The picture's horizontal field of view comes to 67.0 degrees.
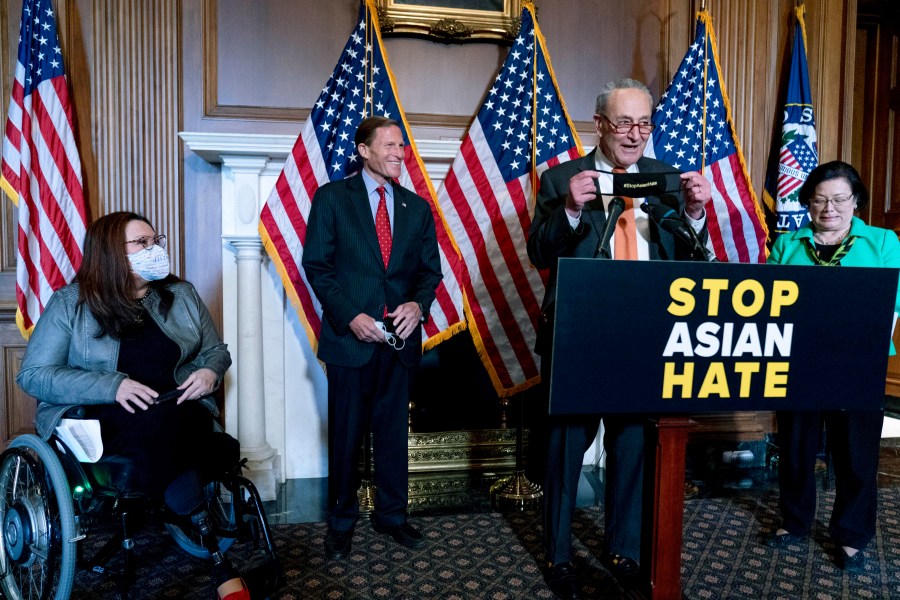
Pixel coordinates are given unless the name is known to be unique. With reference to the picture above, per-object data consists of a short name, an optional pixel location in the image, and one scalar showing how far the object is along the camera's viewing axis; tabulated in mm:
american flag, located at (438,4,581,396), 3262
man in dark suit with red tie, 2564
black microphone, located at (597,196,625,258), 1543
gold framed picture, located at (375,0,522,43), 3418
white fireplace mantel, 3229
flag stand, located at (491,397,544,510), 3133
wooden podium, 1437
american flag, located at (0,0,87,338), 3033
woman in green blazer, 2393
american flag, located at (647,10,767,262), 3475
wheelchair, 1886
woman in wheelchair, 1971
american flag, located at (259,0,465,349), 3059
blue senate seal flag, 3561
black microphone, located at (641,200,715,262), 1549
